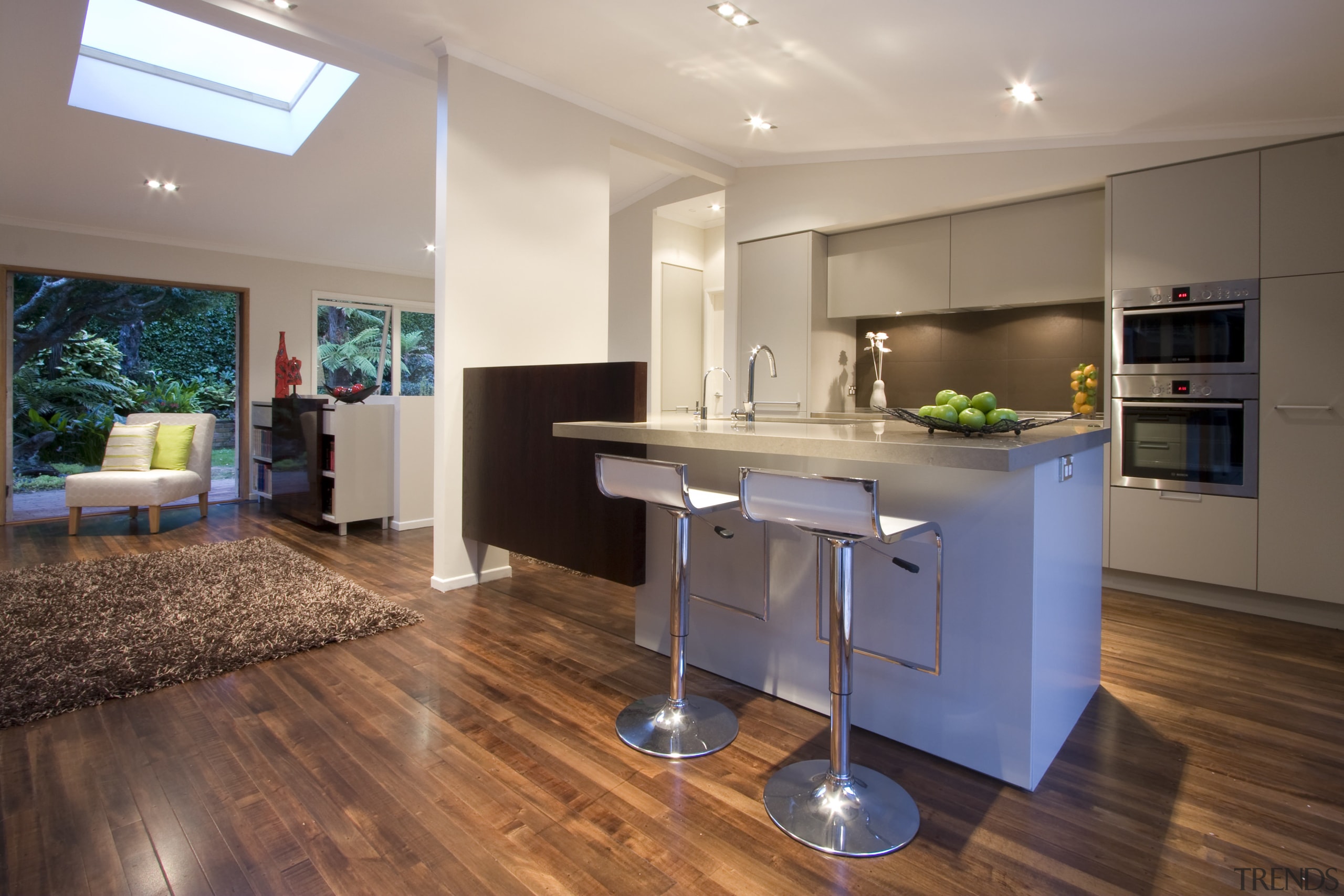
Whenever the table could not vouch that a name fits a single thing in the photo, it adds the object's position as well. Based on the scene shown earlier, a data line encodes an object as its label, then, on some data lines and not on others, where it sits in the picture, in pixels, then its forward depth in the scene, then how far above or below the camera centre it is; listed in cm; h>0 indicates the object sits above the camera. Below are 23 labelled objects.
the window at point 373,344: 735 +111
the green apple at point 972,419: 171 +6
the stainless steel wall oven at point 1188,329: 324 +58
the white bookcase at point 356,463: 501 -16
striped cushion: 522 -7
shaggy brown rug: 236 -78
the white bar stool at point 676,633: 193 -58
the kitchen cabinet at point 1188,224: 321 +109
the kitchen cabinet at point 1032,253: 378 +112
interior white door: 628 +102
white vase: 466 +34
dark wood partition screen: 279 -12
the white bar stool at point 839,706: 152 -64
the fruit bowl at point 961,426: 173 +5
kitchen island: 175 -43
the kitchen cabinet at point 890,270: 437 +117
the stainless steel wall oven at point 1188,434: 327 +6
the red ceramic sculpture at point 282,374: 587 +59
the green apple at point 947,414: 174 +8
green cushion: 541 -6
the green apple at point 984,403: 178 +11
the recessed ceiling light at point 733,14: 282 +180
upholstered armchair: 491 -36
